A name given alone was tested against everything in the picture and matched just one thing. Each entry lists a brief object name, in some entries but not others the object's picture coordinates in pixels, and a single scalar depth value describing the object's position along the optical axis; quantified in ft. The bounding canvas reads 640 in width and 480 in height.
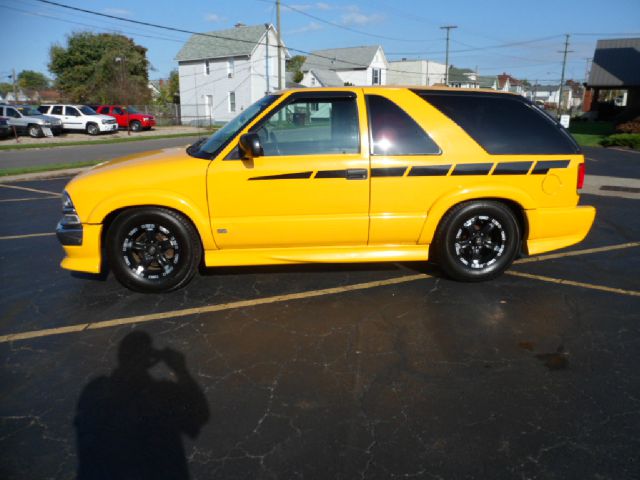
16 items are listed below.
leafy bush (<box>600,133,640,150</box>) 65.36
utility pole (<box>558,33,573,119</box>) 210.18
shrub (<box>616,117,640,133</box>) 76.24
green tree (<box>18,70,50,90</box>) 391.24
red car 111.96
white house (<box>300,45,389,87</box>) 187.01
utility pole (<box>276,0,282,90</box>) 110.97
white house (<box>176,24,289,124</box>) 141.79
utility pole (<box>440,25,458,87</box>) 205.09
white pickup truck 98.78
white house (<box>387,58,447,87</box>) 234.64
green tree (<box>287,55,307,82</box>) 166.50
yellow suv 14.24
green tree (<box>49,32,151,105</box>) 168.77
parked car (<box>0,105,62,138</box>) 90.33
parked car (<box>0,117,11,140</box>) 84.12
